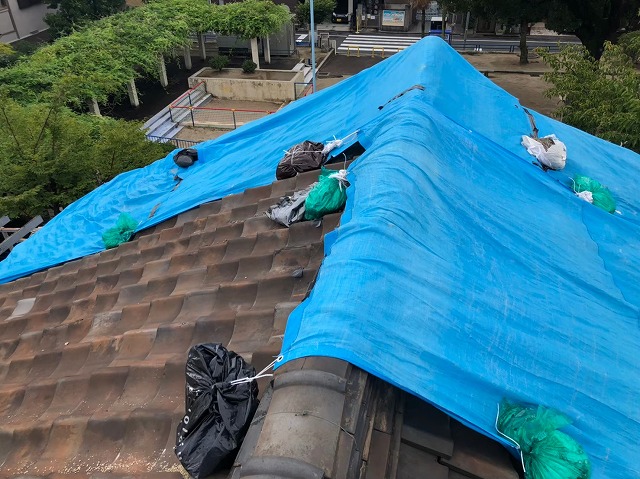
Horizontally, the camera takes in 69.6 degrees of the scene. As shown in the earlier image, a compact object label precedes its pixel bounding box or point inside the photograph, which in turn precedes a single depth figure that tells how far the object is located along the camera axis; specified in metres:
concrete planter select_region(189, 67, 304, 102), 23.61
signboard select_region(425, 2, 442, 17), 37.99
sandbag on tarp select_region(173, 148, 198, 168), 7.74
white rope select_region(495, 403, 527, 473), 2.24
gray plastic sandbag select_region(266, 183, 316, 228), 4.40
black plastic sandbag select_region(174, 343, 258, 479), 2.44
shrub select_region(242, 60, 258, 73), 25.69
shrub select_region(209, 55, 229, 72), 25.75
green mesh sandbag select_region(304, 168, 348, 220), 4.26
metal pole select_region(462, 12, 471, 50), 32.49
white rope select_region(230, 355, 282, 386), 2.53
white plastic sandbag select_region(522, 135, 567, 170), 5.03
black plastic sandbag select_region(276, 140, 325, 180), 5.29
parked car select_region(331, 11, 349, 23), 39.31
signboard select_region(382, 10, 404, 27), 37.06
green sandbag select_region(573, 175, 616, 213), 4.78
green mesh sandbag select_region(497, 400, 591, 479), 2.20
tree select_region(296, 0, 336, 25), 35.16
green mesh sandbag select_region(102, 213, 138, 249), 6.11
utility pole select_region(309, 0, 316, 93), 16.86
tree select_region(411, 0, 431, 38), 32.62
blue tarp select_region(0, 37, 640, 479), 2.40
